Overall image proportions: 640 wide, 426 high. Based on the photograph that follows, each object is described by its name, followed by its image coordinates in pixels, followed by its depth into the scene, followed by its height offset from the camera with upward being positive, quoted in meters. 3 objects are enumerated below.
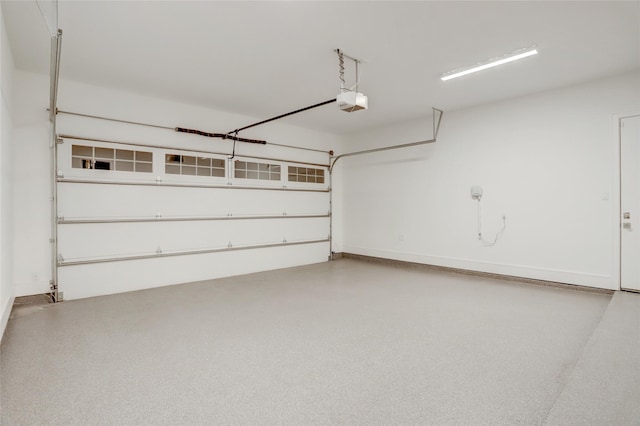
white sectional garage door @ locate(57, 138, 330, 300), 4.29 -0.06
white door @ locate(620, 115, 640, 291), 4.03 +0.12
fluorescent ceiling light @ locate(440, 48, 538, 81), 3.48 +1.74
